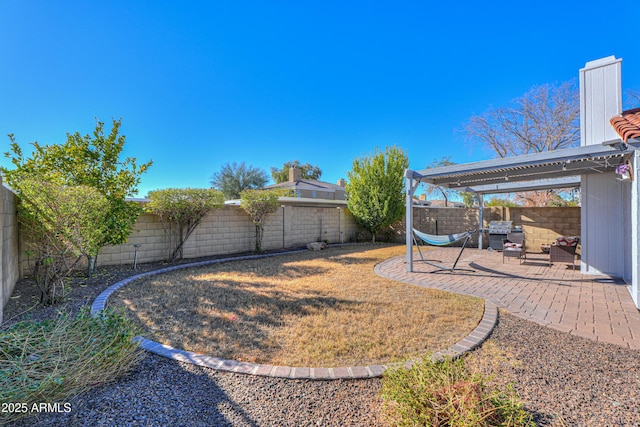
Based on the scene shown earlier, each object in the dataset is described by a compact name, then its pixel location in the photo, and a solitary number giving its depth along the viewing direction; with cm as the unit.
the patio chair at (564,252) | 681
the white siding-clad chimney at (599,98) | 573
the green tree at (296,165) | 3785
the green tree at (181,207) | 788
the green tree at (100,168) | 578
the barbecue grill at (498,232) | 1002
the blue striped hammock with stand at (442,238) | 657
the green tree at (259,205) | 995
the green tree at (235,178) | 2947
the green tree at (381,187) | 1306
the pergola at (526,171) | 465
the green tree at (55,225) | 450
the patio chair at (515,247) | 788
